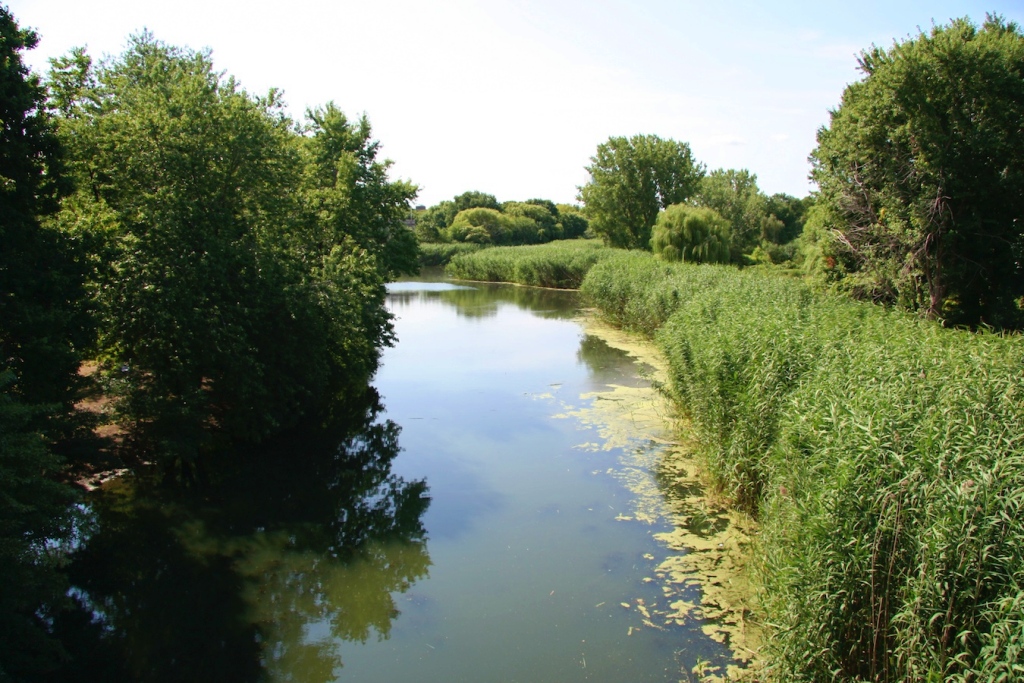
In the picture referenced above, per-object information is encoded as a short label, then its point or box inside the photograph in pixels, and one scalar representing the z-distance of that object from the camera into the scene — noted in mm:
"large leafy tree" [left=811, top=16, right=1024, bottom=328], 13305
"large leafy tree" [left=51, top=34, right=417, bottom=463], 9023
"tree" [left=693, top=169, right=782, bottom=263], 49269
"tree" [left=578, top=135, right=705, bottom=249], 46375
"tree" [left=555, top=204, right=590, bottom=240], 79188
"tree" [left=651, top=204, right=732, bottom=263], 29402
